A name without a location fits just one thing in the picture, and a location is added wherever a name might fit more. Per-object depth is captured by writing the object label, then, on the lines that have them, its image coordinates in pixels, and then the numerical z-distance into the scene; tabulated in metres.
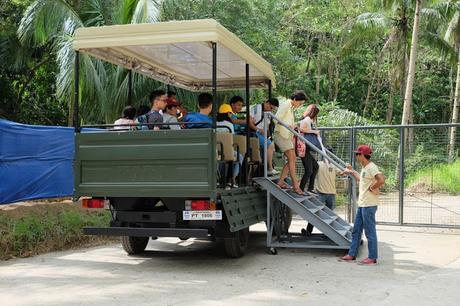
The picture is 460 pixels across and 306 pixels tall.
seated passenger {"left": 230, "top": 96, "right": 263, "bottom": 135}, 8.98
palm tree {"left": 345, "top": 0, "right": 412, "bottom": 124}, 24.67
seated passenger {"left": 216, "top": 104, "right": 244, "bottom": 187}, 7.93
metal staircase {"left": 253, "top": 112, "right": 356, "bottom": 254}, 8.48
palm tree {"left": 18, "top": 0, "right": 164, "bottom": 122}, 13.70
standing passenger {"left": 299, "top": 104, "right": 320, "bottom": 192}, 9.27
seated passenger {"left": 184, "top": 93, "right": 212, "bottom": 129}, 7.22
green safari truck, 6.86
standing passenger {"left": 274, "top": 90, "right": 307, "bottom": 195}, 8.94
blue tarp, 10.09
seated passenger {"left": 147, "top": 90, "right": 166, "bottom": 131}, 7.66
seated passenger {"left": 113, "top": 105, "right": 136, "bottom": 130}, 8.05
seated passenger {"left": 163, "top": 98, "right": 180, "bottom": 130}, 7.91
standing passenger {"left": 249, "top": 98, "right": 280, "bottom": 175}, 9.28
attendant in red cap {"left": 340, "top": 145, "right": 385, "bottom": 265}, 7.70
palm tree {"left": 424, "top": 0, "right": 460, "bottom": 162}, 25.42
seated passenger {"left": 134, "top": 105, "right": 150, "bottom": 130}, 7.77
